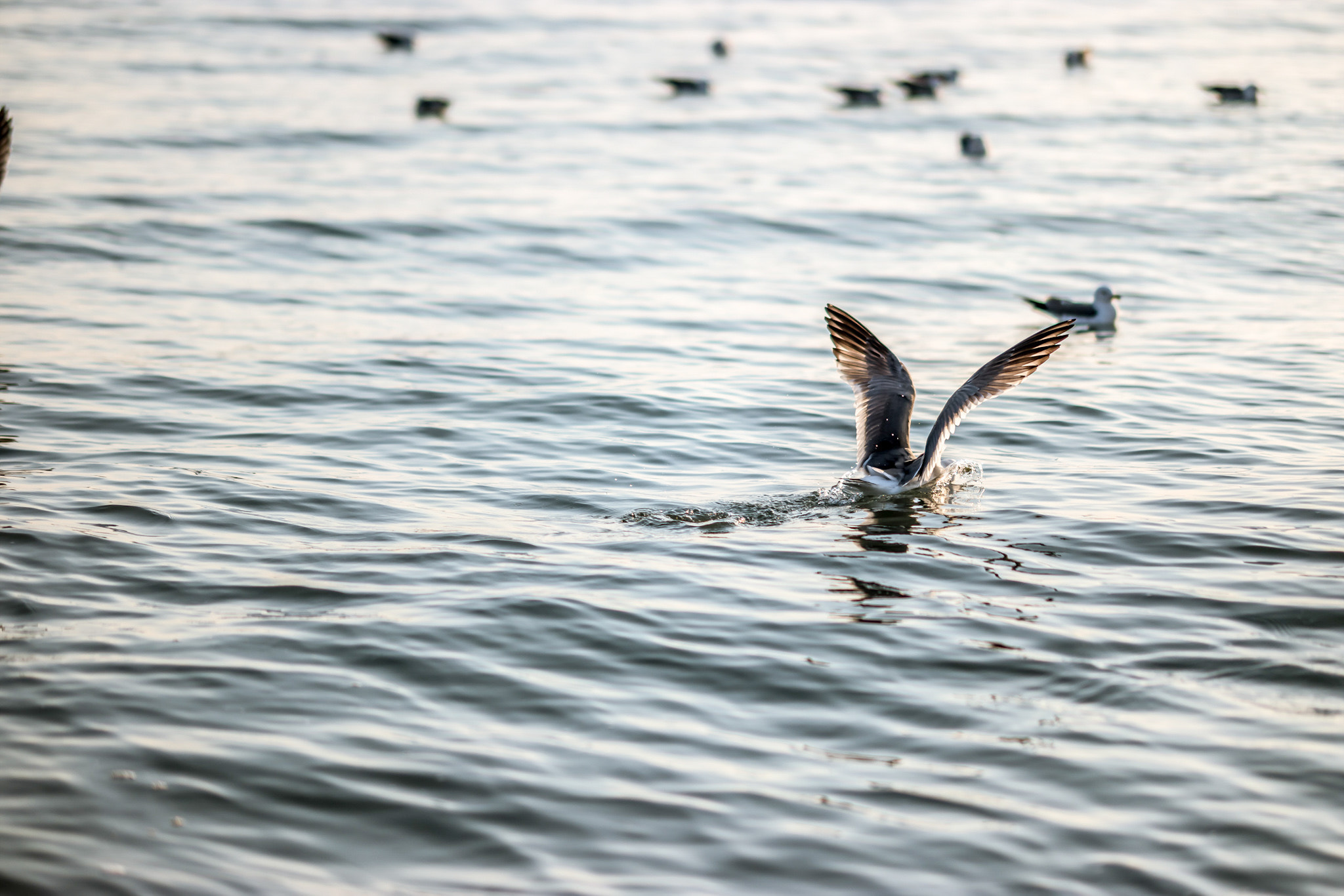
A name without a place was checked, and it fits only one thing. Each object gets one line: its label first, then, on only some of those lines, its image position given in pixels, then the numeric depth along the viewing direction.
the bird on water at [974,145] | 26.64
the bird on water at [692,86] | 32.88
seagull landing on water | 9.73
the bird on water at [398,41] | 39.25
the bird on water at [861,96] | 31.94
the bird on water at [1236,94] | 32.12
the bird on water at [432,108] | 29.05
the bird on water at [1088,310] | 15.39
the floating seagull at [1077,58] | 38.69
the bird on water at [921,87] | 33.78
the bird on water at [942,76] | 34.53
